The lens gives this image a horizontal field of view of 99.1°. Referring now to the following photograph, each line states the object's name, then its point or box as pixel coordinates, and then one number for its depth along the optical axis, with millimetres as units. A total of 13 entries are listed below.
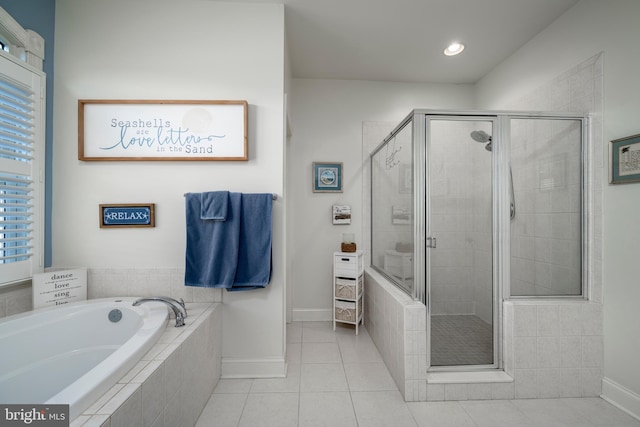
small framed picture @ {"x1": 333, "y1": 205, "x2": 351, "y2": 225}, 3033
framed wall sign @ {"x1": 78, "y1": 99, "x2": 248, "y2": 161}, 1908
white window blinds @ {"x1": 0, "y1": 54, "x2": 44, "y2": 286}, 1571
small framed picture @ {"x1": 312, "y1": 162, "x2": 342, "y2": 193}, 3039
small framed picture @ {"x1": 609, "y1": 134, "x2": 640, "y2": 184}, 1557
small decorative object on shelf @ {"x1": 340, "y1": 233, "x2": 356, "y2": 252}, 2846
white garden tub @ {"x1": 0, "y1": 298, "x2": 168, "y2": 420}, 1236
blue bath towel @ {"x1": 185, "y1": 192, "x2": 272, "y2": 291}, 1872
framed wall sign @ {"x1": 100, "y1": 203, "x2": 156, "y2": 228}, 1922
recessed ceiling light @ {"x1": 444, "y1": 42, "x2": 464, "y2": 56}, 2451
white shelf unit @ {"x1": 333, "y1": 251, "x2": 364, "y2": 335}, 2678
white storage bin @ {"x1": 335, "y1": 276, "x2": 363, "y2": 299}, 2680
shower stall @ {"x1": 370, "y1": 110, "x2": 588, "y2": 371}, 1794
